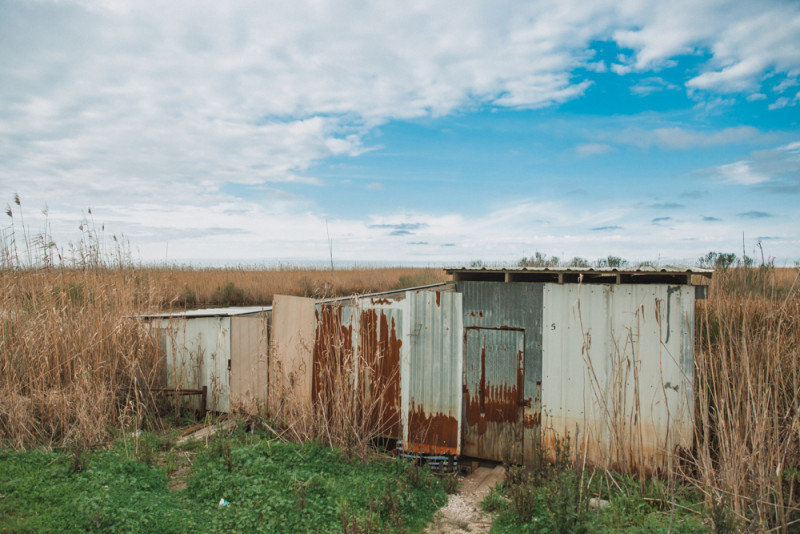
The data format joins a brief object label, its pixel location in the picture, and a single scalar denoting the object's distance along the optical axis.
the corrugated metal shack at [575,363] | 4.36
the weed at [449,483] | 4.28
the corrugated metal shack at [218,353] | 5.77
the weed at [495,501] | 3.77
